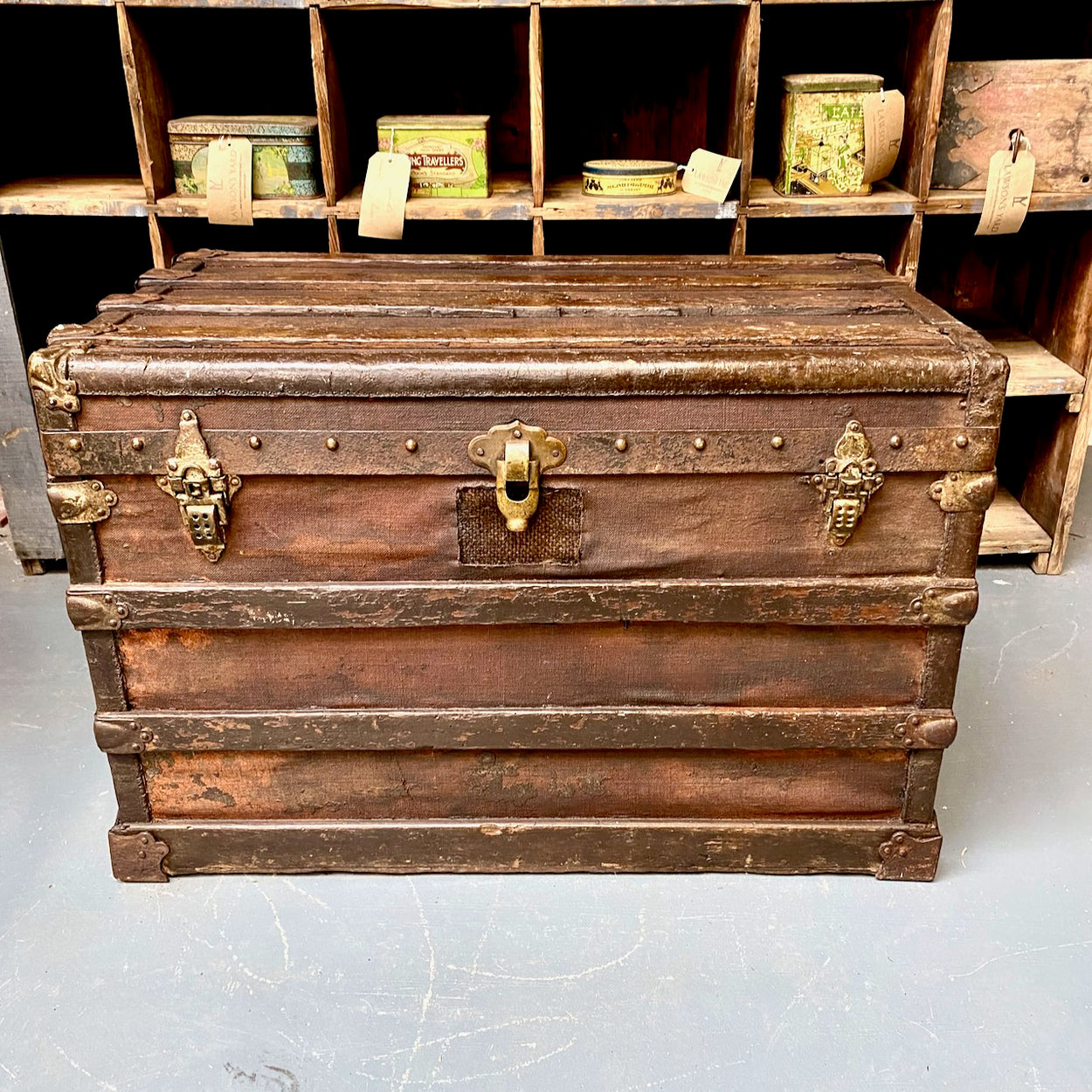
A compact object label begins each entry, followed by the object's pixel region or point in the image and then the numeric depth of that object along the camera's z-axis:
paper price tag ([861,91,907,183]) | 2.30
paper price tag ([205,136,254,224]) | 2.34
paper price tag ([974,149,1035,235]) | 2.37
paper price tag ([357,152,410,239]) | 2.33
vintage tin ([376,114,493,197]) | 2.34
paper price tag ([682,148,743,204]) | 2.35
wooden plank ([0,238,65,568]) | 2.57
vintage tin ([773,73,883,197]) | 2.32
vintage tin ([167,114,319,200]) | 2.35
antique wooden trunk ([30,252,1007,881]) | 1.48
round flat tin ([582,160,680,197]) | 2.38
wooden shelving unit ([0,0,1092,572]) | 2.35
